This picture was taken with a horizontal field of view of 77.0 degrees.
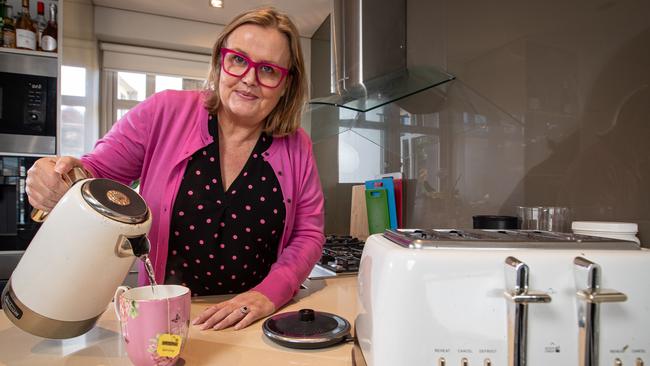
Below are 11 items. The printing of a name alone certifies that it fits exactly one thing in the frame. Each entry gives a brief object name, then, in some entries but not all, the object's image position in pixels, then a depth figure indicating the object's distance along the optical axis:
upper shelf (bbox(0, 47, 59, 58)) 2.08
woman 1.00
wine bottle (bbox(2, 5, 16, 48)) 2.12
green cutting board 1.84
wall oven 2.07
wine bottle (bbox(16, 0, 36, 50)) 2.12
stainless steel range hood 1.69
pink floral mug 0.56
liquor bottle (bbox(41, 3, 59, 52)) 2.17
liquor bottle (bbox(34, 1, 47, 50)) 2.21
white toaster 0.43
